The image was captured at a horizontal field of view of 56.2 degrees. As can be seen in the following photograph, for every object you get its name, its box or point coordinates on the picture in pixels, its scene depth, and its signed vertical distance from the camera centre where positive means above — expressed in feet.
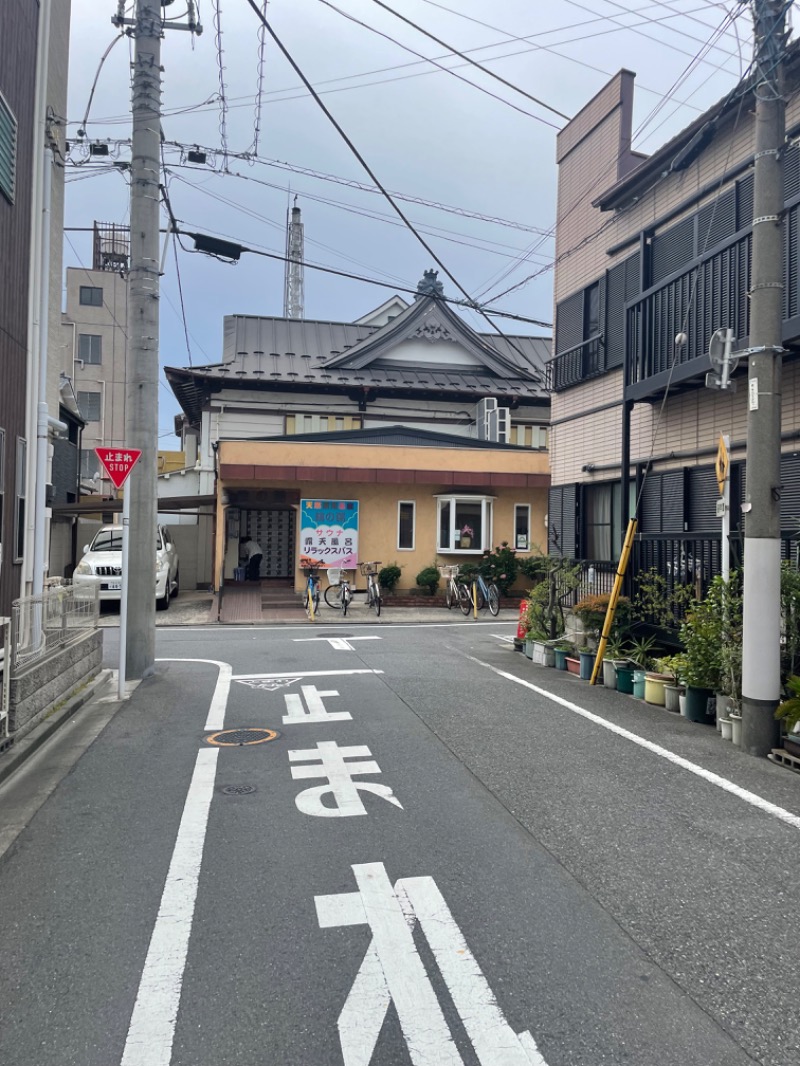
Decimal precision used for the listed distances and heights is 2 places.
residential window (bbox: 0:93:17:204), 23.35 +12.52
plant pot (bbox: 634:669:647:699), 27.45 -4.85
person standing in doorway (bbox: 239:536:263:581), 72.13 -1.15
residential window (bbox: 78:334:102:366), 124.47 +32.80
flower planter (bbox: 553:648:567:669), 34.37 -4.94
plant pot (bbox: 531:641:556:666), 35.27 -4.99
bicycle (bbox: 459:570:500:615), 60.64 -3.83
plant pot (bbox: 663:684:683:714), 25.49 -5.00
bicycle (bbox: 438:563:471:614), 61.41 -3.37
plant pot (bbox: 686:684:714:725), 23.63 -4.77
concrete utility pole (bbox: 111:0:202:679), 31.40 +10.25
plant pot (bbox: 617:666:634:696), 28.53 -4.89
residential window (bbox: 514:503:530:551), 68.69 +2.15
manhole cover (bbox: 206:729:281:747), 21.22 -5.54
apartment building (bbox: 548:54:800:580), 27.17 +9.68
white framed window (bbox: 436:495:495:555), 67.00 +2.24
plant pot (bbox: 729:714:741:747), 20.74 -4.96
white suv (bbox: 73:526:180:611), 56.34 -1.51
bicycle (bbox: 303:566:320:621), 56.86 -3.49
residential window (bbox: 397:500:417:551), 67.10 +2.24
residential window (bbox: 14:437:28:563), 25.56 +1.56
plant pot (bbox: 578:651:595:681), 31.65 -4.81
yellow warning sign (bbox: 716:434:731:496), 23.61 +2.81
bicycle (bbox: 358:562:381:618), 58.85 -3.06
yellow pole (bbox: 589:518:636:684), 29.27 -1.47
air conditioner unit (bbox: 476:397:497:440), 80.12 +14.66
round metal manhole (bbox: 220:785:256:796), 16.89 -5.56
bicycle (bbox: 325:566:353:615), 57.67 -3.45
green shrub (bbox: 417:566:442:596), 64.90 -2.58
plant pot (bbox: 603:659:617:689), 29.35 -4.82
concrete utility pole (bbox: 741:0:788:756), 19.63 +3.92
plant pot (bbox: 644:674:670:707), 26.40 -4.85
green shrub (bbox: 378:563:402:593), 64.23 -2.43
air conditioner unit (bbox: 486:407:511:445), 79.56 +13.29
